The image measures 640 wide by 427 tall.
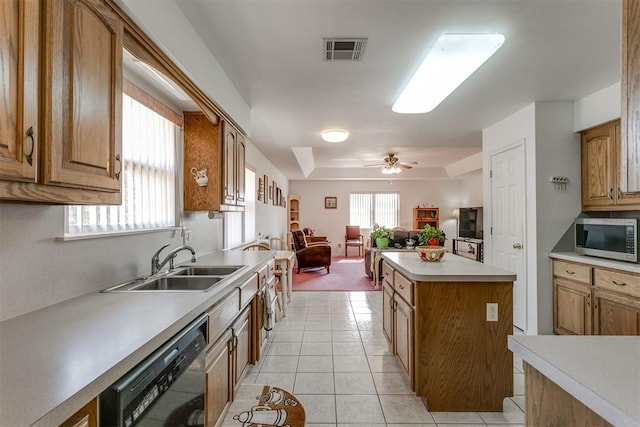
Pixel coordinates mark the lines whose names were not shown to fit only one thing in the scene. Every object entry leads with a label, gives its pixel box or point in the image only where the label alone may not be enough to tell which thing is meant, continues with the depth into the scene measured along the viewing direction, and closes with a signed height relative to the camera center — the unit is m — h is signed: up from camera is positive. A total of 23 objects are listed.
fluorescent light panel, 2.02 +1.13
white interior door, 3.48 -0.03
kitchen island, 2.02 -0.81
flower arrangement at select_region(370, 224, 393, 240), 6.25 -0.37
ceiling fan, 6.60 +1.11
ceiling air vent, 2.00 +1.13
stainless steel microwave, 2.61 -0.20
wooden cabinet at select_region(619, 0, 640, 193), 0.82 +0.32
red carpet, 5.65 -1.29
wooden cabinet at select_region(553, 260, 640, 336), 2.46 -0.75
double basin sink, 1.82 -0.42
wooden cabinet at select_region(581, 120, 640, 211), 2.86 +0.44
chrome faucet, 2.05 -0.31
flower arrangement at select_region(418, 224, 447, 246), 2.89 -0.20
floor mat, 1.95 -1.29
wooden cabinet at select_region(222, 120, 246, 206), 2.77 +0.49
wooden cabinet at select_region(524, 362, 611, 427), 0.80 -0.52
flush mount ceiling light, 4.09 +1.09
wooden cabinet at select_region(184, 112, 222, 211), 2.70 +0.50
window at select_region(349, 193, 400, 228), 10.41 +0.24
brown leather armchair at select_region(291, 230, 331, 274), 6.86 -0.89
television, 5.43 -0.14
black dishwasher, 0.85 -0.56
